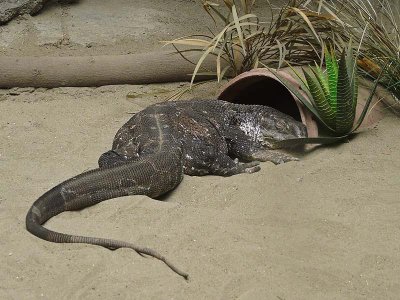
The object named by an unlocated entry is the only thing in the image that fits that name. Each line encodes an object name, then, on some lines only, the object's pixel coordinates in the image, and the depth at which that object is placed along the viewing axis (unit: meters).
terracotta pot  5.99
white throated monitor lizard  4.52
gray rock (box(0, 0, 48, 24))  7.89
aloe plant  5.60
